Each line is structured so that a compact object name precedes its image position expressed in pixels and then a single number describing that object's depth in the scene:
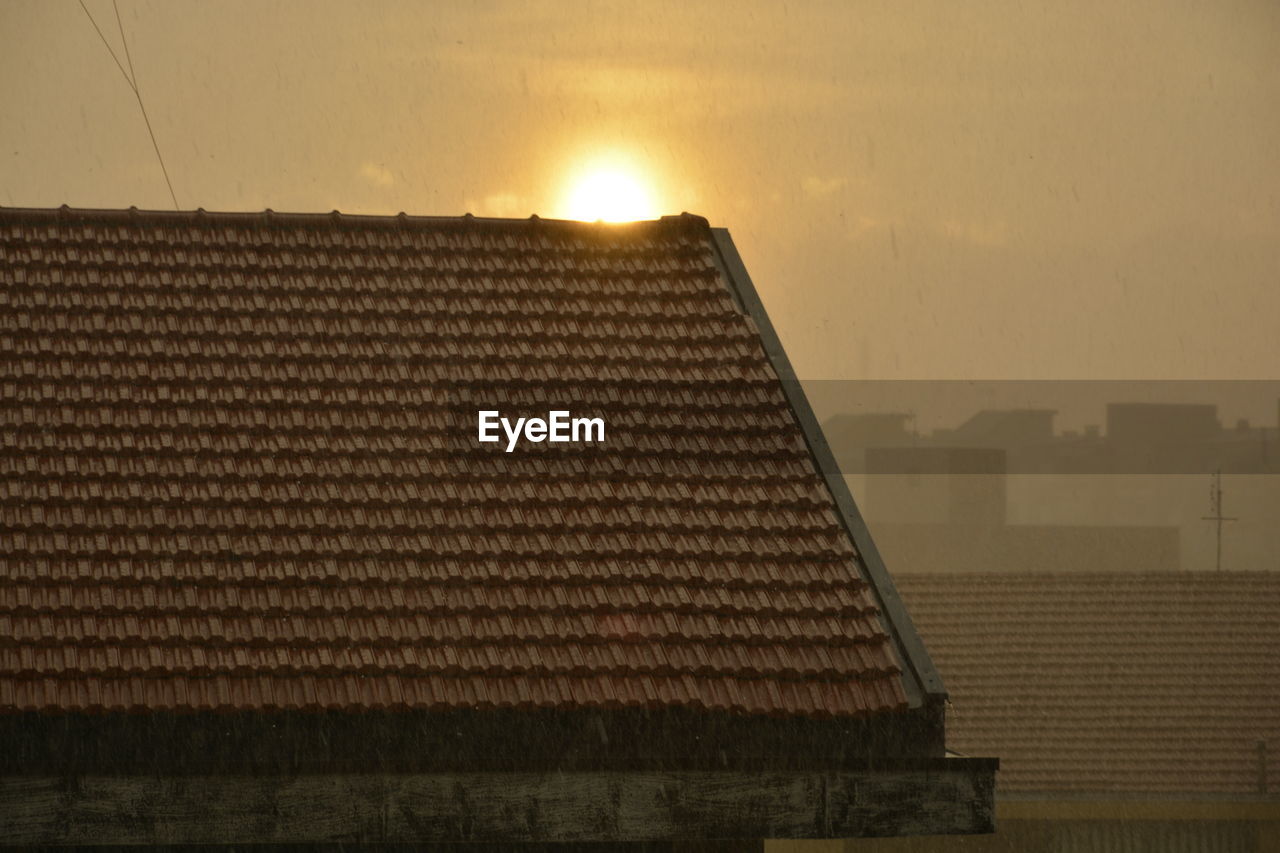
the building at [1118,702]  47.00
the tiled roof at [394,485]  17.53
